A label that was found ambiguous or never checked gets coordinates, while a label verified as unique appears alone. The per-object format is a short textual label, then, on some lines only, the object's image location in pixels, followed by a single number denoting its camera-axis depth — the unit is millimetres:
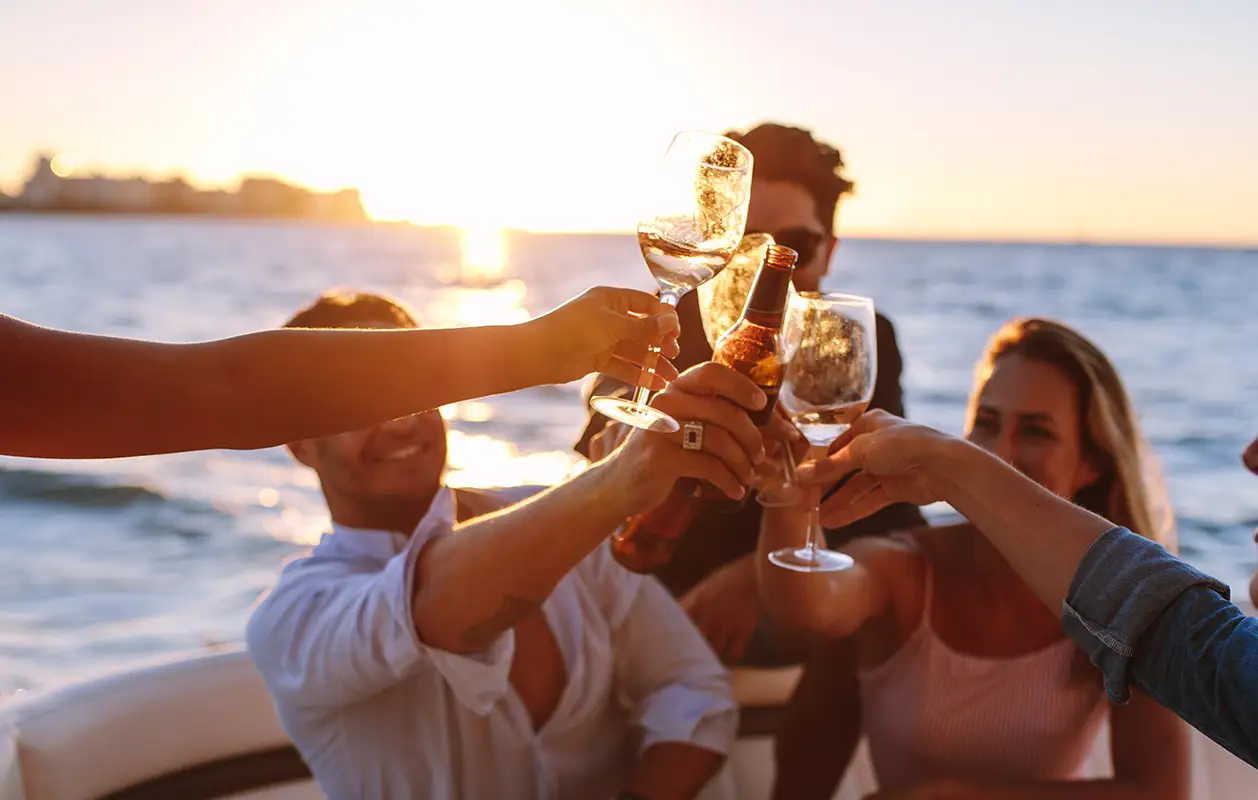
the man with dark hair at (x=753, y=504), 3068
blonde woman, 2557
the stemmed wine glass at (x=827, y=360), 2051
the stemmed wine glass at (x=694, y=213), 1838
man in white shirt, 2086
